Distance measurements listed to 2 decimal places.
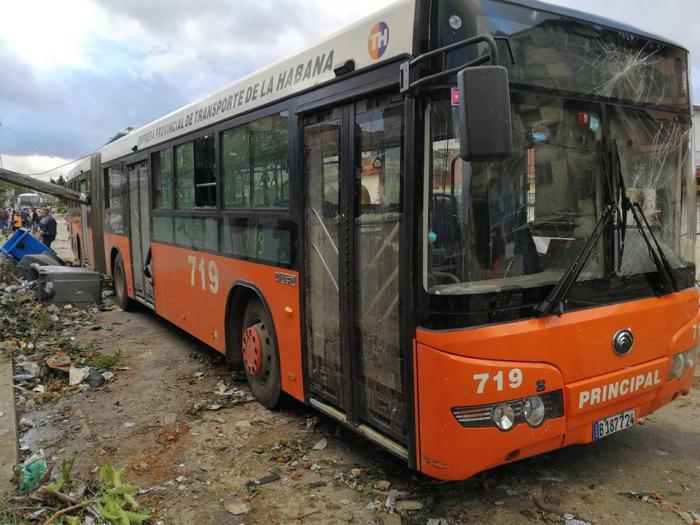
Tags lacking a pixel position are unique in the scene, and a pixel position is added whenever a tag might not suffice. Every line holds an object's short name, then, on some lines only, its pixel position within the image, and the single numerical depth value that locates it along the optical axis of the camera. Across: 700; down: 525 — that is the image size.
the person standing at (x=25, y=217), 28.38
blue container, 13.45
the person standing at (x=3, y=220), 36.52
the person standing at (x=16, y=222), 24.11
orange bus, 2.80
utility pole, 13.07
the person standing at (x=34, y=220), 30.44
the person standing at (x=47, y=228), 17.83
